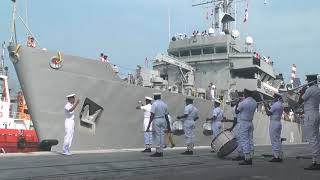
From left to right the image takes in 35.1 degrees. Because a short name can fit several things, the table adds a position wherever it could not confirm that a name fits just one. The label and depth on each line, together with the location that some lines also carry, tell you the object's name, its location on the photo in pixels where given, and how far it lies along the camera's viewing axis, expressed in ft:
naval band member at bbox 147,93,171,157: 38.04
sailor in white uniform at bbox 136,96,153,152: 43.64
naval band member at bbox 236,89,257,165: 33.32
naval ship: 51.06
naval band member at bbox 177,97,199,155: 42.55
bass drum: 38.88
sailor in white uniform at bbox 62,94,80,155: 37.77
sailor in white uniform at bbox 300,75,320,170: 29.55
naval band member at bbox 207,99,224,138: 53.83
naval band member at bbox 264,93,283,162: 35.58
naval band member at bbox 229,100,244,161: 36.09
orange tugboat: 60.64
